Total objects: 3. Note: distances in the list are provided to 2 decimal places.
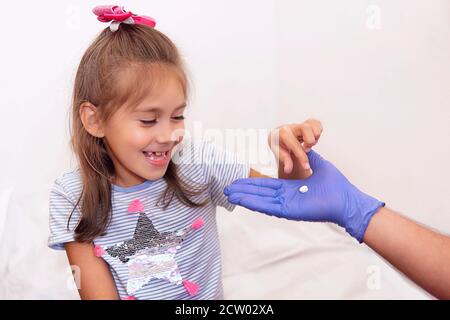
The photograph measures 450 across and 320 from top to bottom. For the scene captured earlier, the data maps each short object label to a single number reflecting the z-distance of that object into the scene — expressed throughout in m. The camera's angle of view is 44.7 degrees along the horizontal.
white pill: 0.99
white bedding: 1.33
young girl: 0.99
